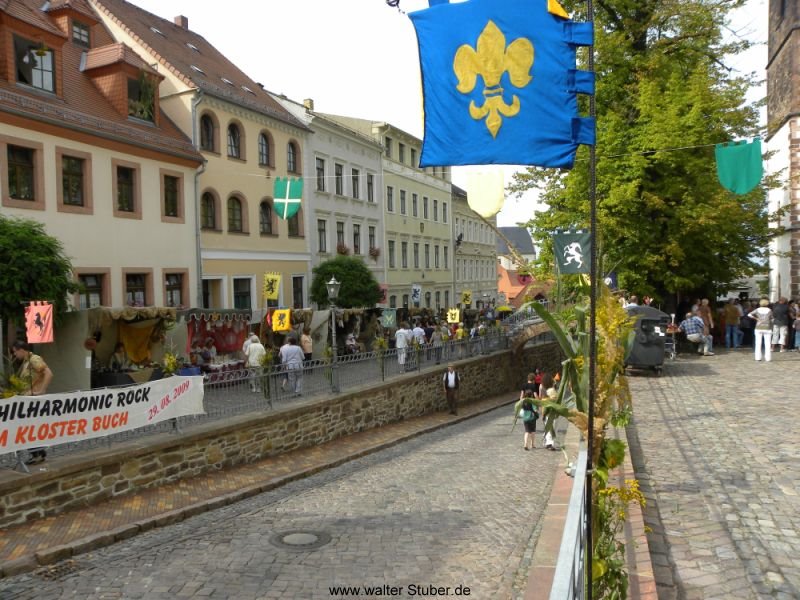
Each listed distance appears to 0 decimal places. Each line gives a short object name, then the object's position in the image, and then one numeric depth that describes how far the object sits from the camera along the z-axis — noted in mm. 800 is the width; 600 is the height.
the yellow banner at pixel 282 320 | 19059
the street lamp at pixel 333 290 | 18578
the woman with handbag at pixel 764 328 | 17328
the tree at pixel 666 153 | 20953
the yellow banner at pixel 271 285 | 21828
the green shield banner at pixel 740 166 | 15453
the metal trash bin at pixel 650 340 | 16203
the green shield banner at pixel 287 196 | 21453
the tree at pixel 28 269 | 13852
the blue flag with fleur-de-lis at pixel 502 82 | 5117
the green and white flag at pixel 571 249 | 12555
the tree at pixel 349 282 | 28281
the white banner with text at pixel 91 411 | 8438
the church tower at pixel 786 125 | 26156
